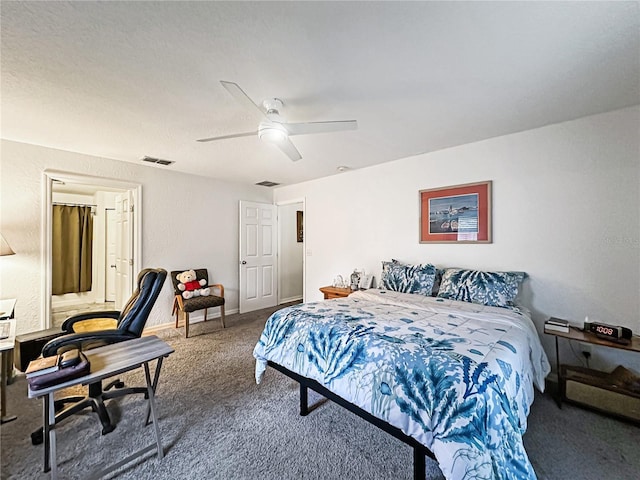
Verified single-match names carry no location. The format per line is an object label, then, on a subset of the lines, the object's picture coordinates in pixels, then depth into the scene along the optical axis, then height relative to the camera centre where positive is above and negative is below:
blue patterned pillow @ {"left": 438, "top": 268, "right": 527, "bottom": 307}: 2.56 -0.46
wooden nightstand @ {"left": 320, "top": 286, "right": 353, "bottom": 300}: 3.80 -0.74
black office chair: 1.88 -0.73
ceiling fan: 1.95 +0.85
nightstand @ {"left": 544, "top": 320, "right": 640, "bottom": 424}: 1.94 -1.13
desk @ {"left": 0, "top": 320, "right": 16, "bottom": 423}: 1.96 -1.09
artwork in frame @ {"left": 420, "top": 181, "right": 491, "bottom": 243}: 3.03 +0.33
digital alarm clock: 2.08 -0.72
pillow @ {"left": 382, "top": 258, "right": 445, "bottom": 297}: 3.10 -0.47
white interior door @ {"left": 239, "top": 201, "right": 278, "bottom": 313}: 5.06 -0.31
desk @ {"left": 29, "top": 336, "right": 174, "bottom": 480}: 1.37 -0.72
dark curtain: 5.19 -0.16
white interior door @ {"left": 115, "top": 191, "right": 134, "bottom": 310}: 3.91 -0.13
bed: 1.17 -0.73
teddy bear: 4.10 -0.70
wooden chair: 3.79 -0.90
